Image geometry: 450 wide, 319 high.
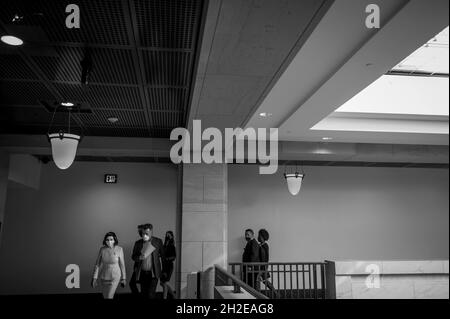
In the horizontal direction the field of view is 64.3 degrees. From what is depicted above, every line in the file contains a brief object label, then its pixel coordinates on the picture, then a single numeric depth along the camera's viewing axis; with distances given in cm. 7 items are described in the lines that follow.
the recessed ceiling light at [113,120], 427
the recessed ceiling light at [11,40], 247
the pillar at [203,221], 534
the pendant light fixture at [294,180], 676
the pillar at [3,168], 336
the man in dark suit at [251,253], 619
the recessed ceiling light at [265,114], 441
